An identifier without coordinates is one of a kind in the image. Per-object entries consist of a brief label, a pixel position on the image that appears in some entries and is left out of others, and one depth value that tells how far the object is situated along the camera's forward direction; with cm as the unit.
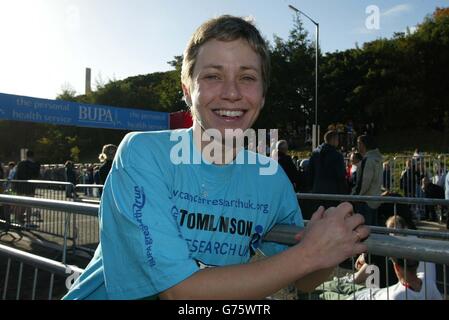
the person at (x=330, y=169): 766
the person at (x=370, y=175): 798
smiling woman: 129
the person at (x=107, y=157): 788
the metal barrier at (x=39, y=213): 702
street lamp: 2131
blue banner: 1500
